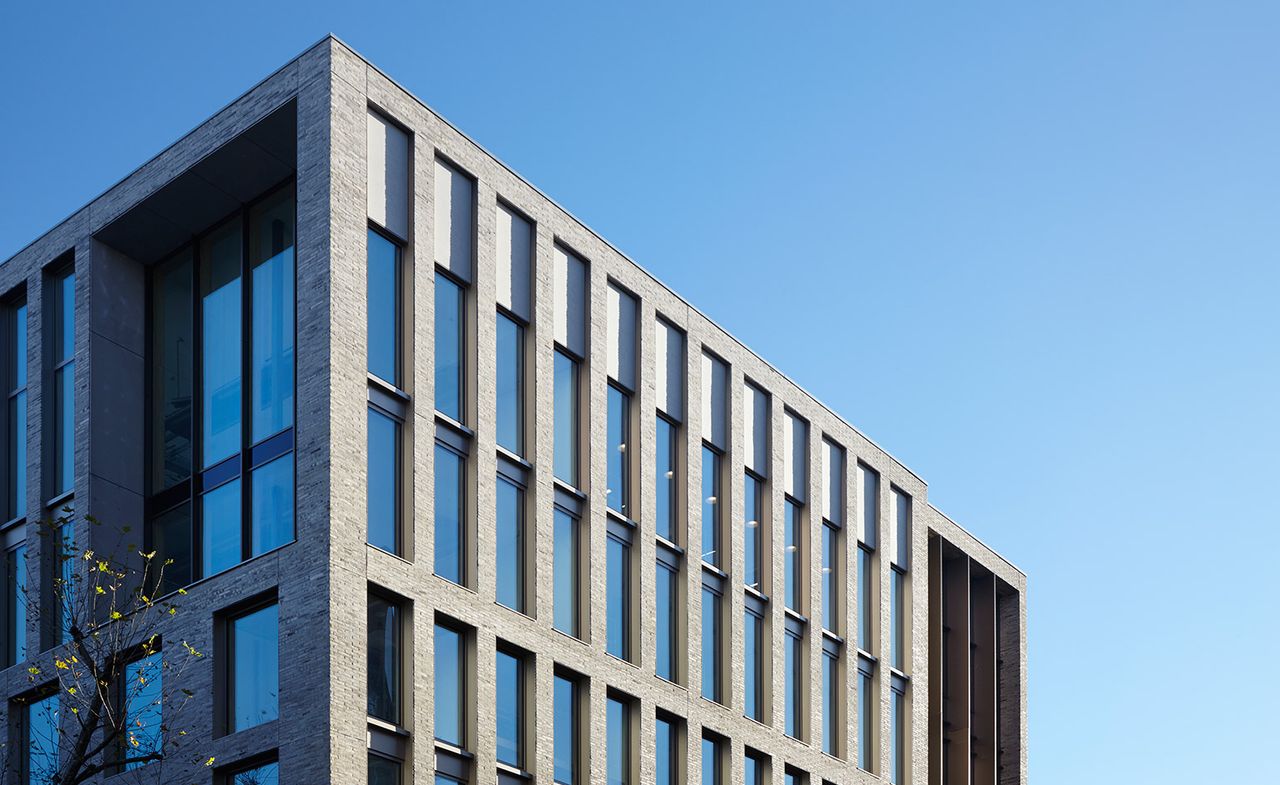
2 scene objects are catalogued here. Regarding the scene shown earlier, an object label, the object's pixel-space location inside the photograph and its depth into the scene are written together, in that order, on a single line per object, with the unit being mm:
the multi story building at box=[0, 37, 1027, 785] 36125
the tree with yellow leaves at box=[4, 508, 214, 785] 36500
